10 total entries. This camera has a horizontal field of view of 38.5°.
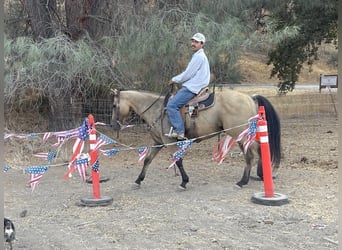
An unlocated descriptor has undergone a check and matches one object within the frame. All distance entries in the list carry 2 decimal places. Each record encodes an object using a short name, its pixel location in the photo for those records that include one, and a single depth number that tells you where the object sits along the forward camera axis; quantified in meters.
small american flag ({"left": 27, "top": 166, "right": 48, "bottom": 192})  5.85
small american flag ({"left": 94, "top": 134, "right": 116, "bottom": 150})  6.46
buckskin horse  7.16
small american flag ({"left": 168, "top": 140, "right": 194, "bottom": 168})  6.72
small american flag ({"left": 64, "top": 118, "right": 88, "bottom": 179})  6.54
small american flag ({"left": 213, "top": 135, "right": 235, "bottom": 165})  7.58
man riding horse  6.78
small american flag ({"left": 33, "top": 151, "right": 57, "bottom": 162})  6.81
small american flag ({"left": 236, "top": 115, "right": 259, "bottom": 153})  6.65
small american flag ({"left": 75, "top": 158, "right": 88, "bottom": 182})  6.31
